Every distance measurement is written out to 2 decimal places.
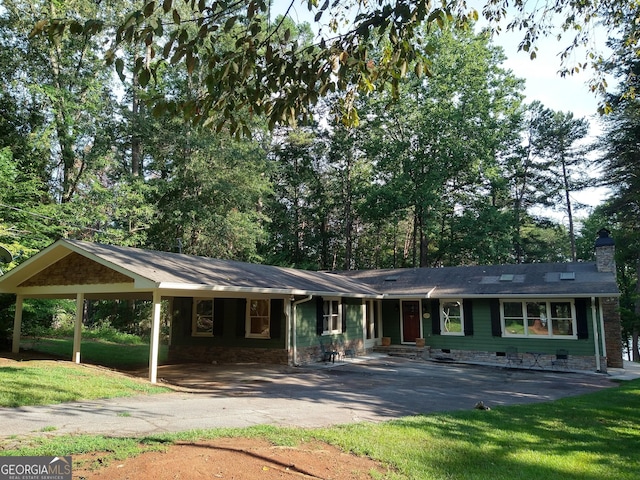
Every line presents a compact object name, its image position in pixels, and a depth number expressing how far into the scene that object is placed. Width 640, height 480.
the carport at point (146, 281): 10.14
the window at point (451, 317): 17.08
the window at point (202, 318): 15.04
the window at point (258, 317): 14.02
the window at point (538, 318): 15.23
